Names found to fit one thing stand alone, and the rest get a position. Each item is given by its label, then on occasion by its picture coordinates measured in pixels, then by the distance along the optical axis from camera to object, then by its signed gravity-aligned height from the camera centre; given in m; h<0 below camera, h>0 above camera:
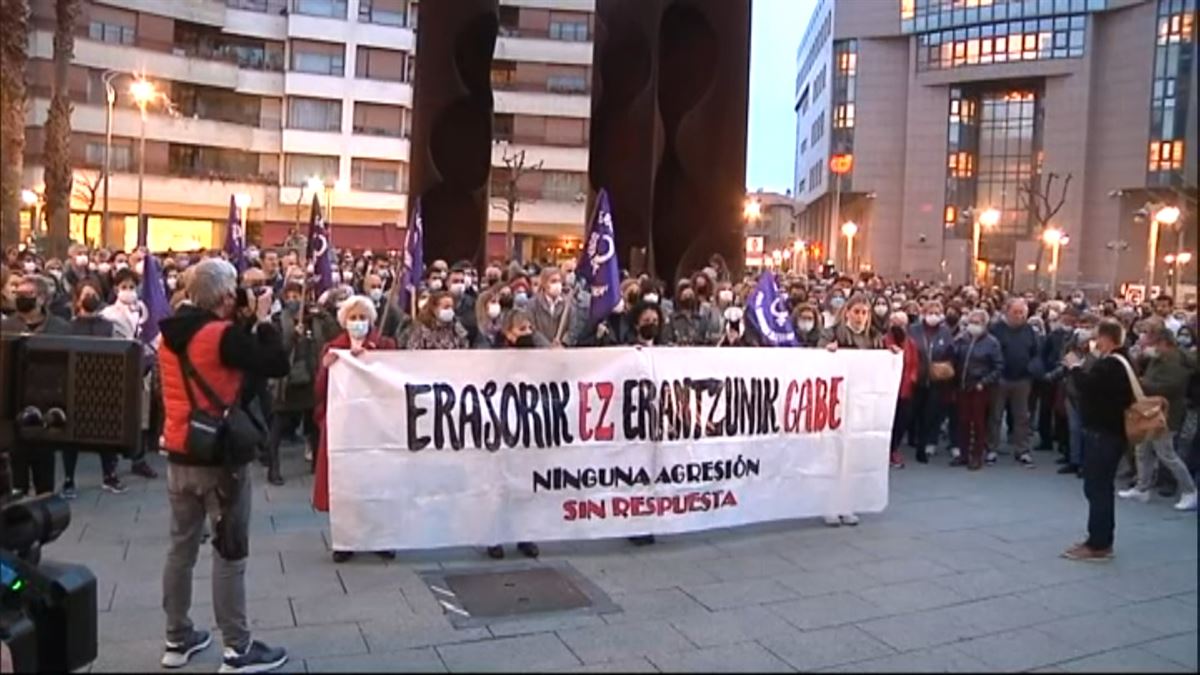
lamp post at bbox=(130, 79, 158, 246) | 46.78 +5.61
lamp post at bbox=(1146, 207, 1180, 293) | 50.88 +4.39
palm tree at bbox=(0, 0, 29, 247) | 19.05 +3.31
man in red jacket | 5.27 -0.86
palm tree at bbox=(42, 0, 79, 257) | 30.48 +3.41
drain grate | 6.67 -1.98
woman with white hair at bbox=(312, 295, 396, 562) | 7.77 -0.53
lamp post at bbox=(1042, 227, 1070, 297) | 69.00 +3.88
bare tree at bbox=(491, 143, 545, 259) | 61.09 +5.61
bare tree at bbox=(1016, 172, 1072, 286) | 77.12 +7.56
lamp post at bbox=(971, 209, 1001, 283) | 77.71 +5.38
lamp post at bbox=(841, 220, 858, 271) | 86.90 +3.68
